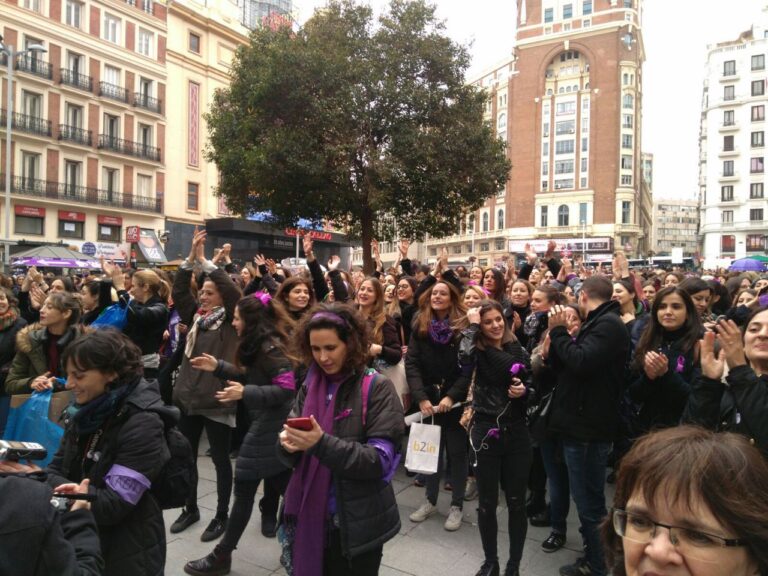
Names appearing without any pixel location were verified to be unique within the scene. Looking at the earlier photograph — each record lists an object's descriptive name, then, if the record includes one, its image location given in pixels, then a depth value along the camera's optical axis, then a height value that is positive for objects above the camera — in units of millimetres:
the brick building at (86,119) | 28141 +9182
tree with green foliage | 14586 +4453
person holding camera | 1421 -695
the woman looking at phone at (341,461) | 2404 -816
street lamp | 17578 +6292
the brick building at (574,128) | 62656 +19379
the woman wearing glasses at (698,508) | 1148 -487
